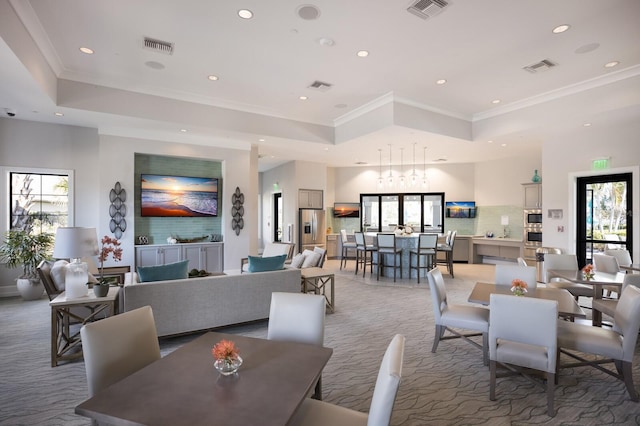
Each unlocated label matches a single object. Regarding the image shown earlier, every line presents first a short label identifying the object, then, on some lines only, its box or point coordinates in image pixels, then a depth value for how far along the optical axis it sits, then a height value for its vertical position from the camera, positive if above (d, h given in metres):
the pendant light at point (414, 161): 8.52 +1.81
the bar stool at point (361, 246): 8.21 -0.76
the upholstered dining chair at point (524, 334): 2.52 -0.95
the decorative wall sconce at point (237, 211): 8.31 +0.15
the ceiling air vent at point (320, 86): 5.73 +2.35
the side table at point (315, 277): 5.00 -0.96
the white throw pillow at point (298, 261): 5.82 -0.81
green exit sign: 6.29 +1.02
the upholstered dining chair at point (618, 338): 2.65 -1.06
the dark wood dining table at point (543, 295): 2.99 -0.84
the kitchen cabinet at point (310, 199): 10.98 +0.62
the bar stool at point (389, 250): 7.83 -0.81
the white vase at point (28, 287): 5.92 -1.29
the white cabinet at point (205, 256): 7.89 -0.96
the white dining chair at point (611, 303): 3.61 -1.02
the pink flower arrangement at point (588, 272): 4.14 -0.73
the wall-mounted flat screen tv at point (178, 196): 7.72 +0.52
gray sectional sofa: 3.65 -0.98
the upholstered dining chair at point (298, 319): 2.32 -0.75
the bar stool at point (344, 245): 9.11 -0.80
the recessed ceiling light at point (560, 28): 4.00 +2.33
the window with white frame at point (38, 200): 6.48 +0.35
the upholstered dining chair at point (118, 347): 1.78 -0.77
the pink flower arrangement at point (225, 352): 1.67 -0.70
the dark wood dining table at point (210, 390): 1.32 -0.81
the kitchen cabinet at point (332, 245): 11.84 -1.05
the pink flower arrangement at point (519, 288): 3.27 -0.73
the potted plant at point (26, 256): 5.90 -0.72
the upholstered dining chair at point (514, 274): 3.87 -0.71
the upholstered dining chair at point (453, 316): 3.39 -1.07
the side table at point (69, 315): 3.38 -1.16
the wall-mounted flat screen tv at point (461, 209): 11.00 +0.25
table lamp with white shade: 3.43 -0.37
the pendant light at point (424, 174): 10.86 +1.50
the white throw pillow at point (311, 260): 5.79 -0.77
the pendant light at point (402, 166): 9.66 +1.82
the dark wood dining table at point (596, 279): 3.93 -0.80
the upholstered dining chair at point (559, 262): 5.06 -0.72
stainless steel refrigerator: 10.91 -0.42
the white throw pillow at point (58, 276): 4.29 -0.78
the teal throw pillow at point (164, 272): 3.78 -0.66
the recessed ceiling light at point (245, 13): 3.70 +2.34
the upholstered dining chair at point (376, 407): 1.34 -0.83
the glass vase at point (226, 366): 1.68 -0.77
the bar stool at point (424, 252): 7.77 -0.86
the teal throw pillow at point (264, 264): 4.54 -0.66
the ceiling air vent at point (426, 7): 3.55 +2.33
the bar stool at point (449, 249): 8.27 -0.83
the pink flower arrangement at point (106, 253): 3.69 -0.42
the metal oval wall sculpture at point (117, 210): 7.05 +0.15
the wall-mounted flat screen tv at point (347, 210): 12.05 +0.24
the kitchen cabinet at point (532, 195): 9.12 +0.60
